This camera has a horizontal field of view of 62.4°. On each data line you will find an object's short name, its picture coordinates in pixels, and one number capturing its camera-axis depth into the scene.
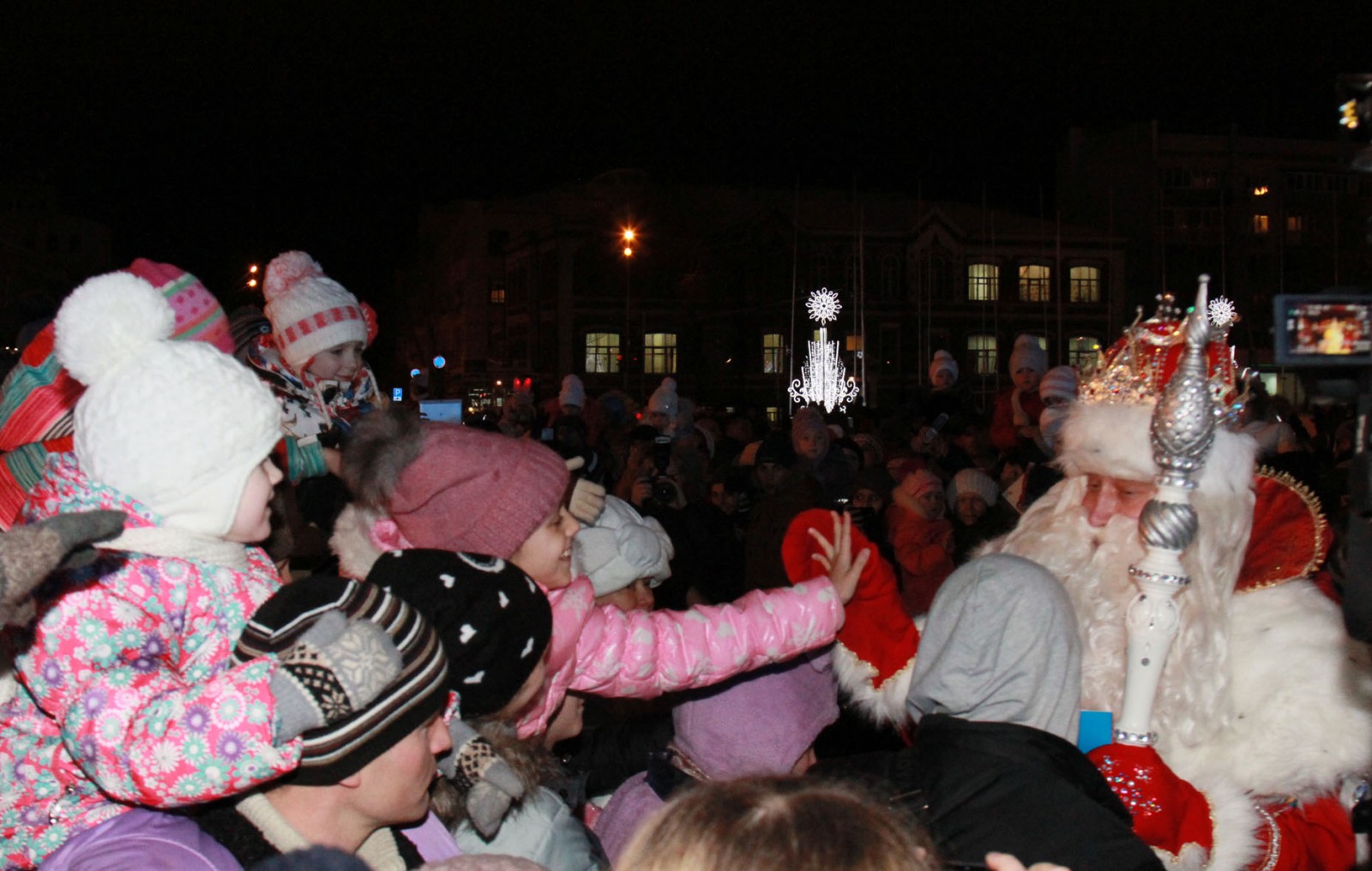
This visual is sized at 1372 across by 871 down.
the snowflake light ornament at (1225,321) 3.35
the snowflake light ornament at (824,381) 35.54
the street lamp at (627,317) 42.27
